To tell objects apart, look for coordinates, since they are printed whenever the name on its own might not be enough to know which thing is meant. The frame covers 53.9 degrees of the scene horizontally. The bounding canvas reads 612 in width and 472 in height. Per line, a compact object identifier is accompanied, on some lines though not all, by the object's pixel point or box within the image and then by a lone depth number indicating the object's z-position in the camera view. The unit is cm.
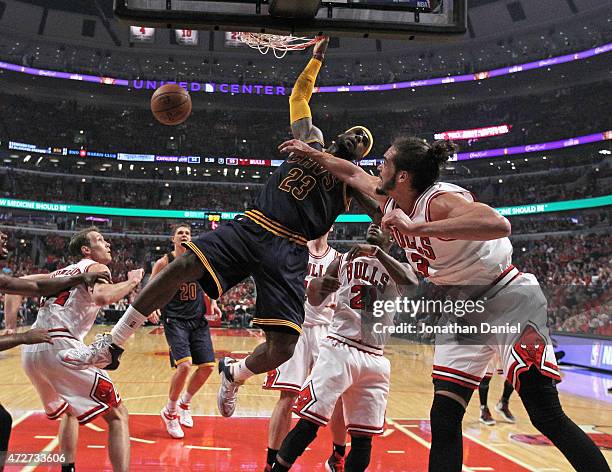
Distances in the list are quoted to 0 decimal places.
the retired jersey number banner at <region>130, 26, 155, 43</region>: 3256
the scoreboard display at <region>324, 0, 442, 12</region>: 431
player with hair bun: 303
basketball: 605
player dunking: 368
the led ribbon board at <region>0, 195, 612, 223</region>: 2821
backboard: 409
